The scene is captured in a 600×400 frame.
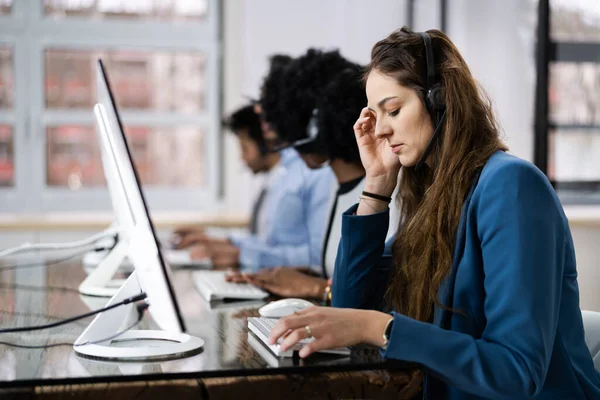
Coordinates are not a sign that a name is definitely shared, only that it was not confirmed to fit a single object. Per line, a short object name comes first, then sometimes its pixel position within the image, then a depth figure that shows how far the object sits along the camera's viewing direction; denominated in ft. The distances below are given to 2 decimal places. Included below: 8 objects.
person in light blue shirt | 11.68
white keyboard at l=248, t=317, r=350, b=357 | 6.43
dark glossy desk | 6.09
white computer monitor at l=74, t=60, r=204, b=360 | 5.89
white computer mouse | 7.51
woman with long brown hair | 6.17
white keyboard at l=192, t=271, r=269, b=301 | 8.68
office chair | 7.01
